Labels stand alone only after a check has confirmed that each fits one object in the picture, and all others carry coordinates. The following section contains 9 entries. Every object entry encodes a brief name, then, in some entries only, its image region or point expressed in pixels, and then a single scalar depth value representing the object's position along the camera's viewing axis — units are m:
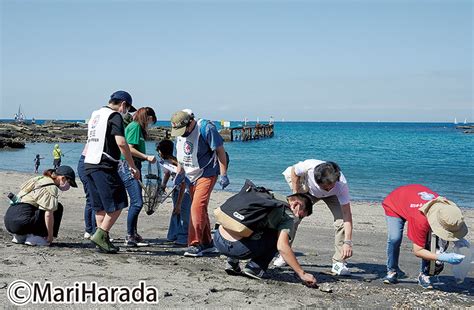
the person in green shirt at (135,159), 7.25
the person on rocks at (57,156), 24.39
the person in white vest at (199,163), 6.87
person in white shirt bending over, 6.13
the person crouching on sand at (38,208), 6.82
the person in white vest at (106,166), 6.52
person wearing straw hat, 5.41
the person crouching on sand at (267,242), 5.52
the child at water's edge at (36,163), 24.89
